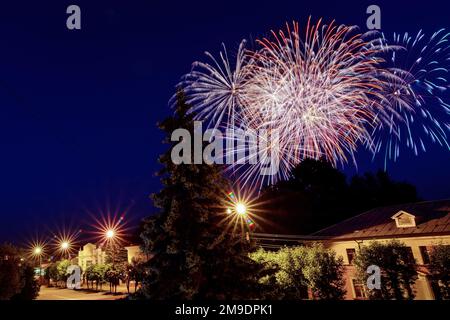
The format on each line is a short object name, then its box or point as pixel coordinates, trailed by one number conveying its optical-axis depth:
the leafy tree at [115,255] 54.49
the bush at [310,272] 28.60
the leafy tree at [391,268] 25.64
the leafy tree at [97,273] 56.02
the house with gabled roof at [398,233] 26.28
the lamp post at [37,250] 68.19
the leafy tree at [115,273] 50.25
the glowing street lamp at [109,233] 49.68
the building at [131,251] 63.55
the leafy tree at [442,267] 23.33
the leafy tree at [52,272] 71.75
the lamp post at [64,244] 68.24
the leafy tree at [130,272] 43.32
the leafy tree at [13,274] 24.48
